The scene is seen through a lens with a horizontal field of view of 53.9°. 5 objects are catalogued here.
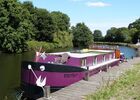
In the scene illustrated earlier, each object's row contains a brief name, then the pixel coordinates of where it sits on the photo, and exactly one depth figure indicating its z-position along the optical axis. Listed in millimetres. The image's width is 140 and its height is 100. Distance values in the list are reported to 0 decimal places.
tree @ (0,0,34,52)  23388
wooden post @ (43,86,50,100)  6465
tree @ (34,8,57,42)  34329
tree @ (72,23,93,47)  45600
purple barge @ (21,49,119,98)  7753
